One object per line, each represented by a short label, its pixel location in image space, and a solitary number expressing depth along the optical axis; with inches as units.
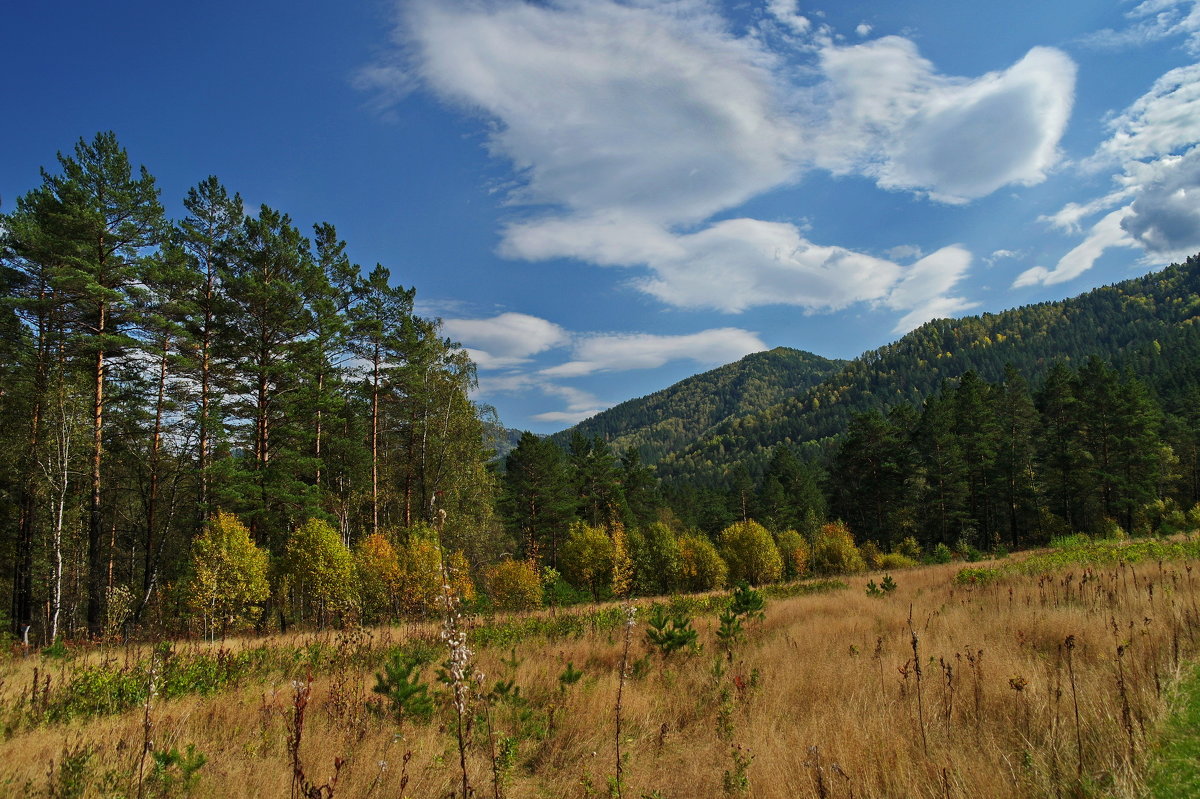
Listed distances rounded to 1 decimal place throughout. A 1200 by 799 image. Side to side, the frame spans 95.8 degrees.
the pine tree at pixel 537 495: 1552.7
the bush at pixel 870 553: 1467.8
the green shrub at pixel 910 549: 1390.3
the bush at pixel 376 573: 724.7
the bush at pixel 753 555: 1390.3
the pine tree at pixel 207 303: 714.2
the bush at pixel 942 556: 1059.4
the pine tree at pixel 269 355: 756.6
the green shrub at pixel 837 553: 1407.5
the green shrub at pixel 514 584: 948.6
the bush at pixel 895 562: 1179.3
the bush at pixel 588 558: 1201.4
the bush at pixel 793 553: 1599.4
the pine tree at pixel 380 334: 908.6
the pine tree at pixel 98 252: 609.0
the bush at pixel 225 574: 611.2
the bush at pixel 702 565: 1422.2
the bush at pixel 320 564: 684.1
